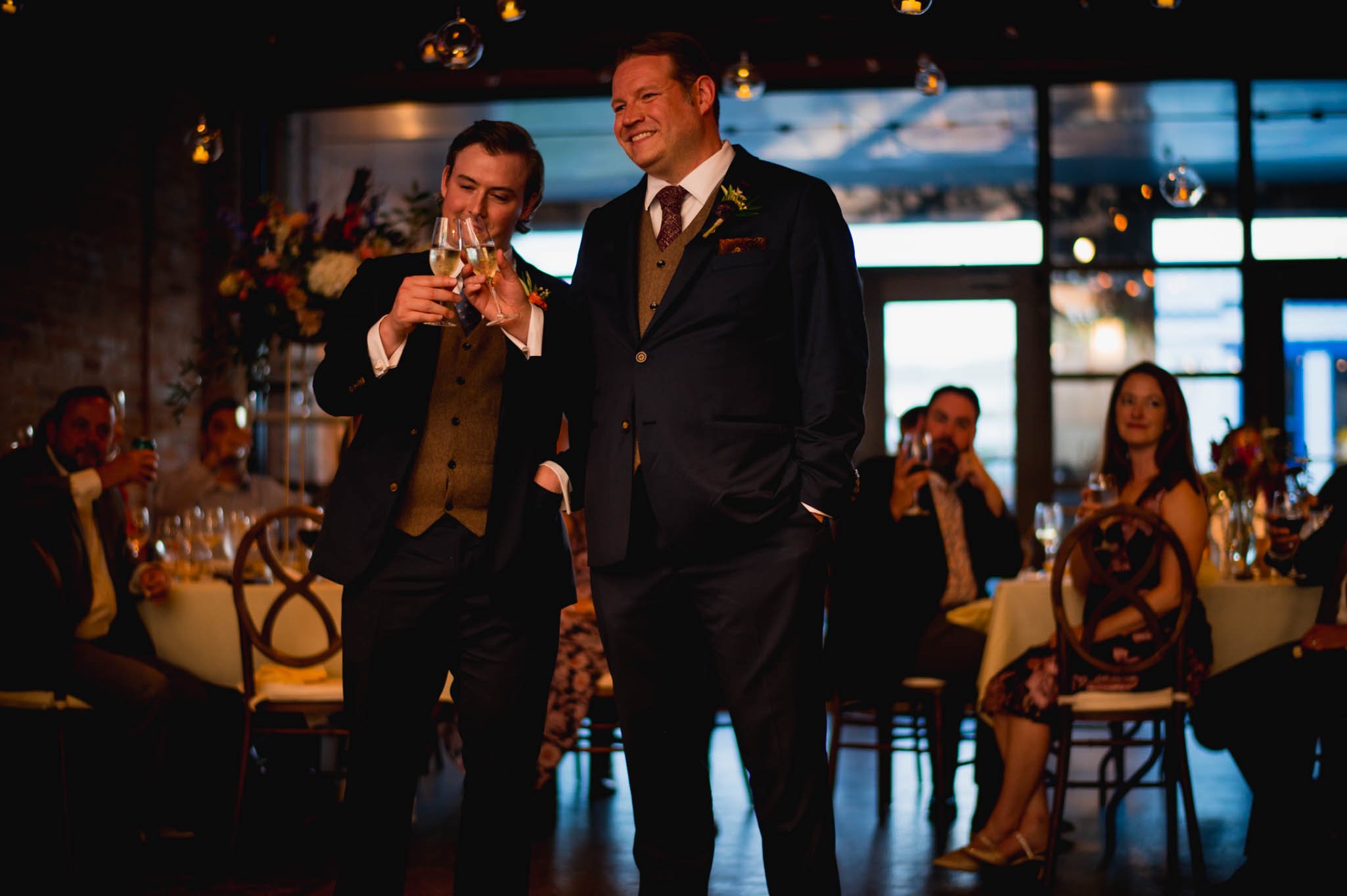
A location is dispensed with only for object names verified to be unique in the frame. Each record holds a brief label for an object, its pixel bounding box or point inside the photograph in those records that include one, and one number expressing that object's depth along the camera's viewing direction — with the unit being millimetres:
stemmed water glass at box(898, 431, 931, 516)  4289
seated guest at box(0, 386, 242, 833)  3695
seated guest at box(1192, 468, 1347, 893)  3447
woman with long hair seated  3541
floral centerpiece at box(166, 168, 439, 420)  4035
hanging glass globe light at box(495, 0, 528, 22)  4660
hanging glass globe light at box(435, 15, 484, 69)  4406
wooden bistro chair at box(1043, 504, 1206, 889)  3434
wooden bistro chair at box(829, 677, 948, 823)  4211
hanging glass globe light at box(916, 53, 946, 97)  5684
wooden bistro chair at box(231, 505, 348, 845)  3650
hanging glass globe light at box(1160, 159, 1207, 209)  5402
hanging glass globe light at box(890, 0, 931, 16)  3604
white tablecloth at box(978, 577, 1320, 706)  3824
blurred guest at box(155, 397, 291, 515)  5250
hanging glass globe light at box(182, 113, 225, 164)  4047
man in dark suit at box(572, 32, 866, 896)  2062
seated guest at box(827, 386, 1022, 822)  4262
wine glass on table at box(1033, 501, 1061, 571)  4289
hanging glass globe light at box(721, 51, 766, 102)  5645
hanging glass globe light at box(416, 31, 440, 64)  4531
